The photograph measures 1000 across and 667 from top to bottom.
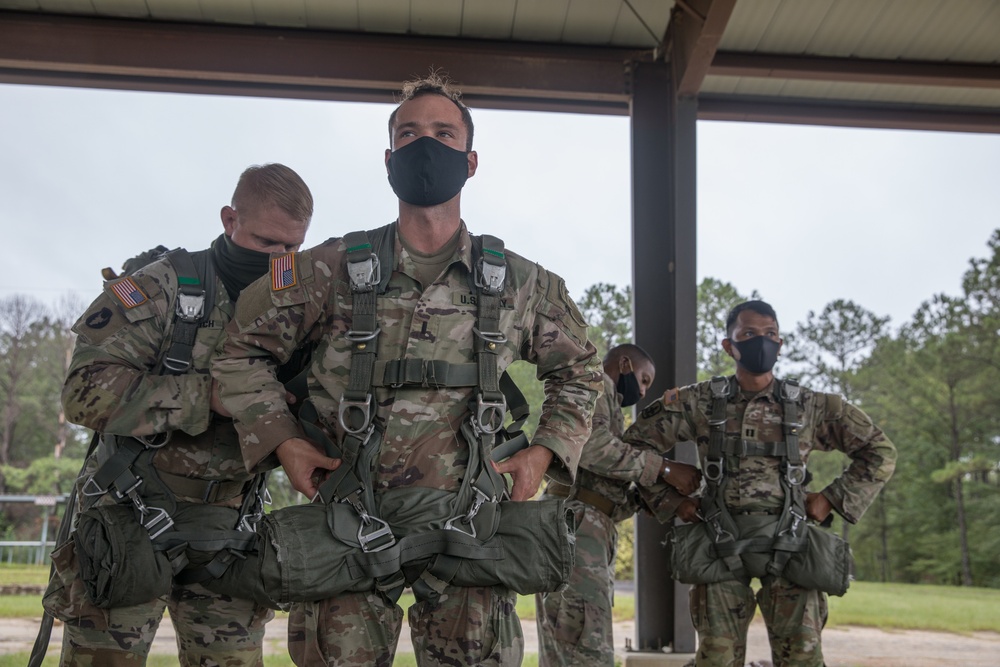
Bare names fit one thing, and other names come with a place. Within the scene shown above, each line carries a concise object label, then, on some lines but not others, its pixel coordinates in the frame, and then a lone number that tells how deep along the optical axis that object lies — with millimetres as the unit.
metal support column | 5914
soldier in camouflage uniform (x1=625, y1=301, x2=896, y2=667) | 4367
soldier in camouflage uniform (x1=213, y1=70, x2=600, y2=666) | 2090
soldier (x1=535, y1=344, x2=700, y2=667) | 4457
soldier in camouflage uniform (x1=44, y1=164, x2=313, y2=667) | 2549
